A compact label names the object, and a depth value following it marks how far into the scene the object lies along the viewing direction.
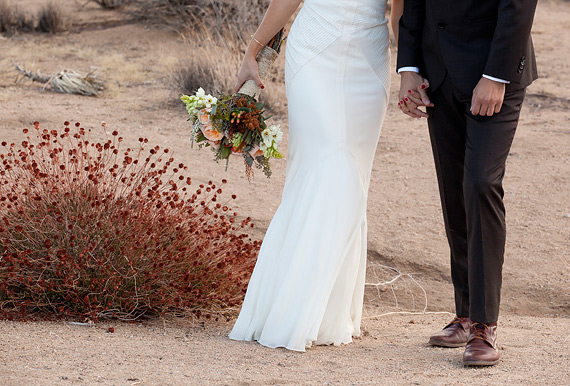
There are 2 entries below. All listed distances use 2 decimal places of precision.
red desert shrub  7.60
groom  6.27
